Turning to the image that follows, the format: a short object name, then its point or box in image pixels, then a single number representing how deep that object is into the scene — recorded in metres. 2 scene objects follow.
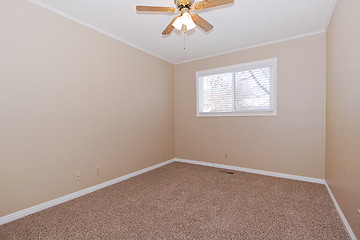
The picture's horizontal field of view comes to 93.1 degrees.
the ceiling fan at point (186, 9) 1.63
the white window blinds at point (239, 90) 3.23
